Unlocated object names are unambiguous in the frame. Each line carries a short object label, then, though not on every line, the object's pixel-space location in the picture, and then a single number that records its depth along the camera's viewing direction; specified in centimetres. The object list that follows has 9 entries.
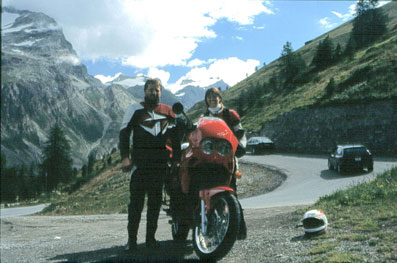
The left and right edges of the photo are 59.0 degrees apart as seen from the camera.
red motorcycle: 364
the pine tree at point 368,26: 7871
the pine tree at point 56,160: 7469
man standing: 484
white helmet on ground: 508
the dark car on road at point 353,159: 2175
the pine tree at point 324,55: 6894
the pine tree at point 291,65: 7523
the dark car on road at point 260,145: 4097
